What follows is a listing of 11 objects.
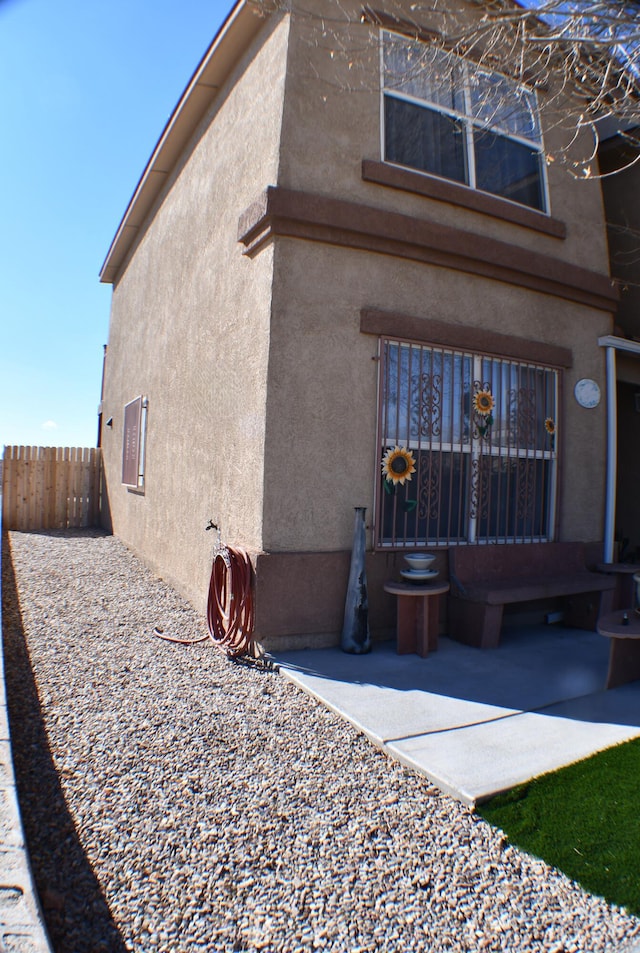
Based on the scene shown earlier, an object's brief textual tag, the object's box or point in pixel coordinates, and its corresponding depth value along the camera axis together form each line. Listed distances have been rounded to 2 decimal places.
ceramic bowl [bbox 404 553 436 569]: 5.07
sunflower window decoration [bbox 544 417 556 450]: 6.39
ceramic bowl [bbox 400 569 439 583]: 5.02
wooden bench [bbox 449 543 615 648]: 5.26
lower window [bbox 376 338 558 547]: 5.44
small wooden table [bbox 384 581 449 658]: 4.90
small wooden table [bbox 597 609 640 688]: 4.18
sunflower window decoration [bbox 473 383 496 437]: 5.89
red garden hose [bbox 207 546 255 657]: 4.88
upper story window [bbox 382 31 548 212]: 5.71
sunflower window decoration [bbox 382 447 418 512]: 5.34
